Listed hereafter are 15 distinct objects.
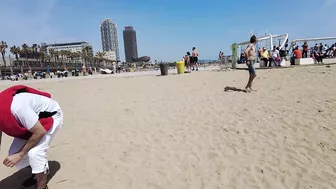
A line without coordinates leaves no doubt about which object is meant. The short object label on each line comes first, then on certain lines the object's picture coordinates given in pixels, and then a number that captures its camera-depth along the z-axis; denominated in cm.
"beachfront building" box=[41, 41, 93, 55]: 16888
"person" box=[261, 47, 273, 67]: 1644
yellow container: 1761
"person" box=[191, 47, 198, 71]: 1772
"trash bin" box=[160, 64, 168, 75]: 1806
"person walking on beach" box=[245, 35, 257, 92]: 788
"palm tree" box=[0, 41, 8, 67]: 7581
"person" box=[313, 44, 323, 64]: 1709
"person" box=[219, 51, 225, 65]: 2388
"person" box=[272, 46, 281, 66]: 1645
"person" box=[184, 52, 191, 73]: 1912
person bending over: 254
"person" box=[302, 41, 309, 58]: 1830
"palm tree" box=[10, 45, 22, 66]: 8100
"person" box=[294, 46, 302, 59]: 1673
